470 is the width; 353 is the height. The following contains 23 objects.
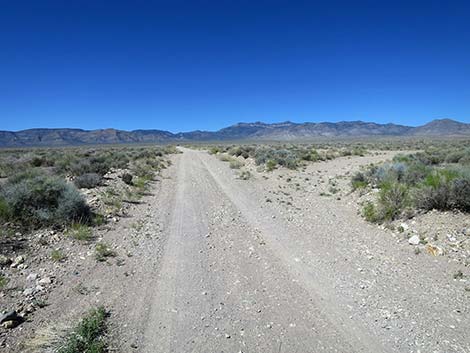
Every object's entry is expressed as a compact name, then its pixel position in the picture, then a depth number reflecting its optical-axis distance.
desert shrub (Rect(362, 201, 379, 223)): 9.78
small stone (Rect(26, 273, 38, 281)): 6.14
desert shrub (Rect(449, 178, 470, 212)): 8.51
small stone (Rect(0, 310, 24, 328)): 4.60
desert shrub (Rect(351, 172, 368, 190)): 14.00
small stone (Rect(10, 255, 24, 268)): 6.68
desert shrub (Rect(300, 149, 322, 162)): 30.31
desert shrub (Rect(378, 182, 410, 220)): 9.48
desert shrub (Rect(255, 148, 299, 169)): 24.59
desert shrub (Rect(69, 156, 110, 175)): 18.92
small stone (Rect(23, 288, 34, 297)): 5.57
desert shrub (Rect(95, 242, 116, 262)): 7.31
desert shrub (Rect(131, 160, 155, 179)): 20.61
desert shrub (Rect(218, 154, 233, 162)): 33.53
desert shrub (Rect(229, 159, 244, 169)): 26.11
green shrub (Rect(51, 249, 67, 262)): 7.12
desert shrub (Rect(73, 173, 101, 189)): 14.80
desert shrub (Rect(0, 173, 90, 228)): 9.05
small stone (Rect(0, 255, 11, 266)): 6.68
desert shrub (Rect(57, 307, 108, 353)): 4.02
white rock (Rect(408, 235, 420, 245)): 7.69
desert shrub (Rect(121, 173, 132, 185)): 17.22
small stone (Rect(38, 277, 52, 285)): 6.01
